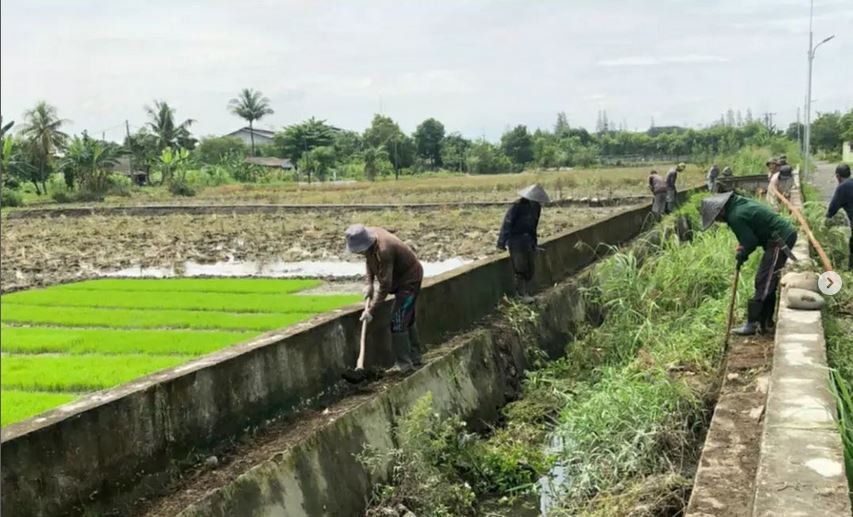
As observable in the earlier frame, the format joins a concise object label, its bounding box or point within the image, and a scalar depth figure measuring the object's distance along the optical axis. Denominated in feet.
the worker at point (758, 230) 20.75
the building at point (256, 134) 318.65
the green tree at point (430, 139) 232.12
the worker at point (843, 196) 34.04
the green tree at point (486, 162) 215.51
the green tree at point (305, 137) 219.49
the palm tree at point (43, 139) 155.22
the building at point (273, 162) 229.45
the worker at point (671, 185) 57.67
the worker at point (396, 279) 19.26
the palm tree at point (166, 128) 206.69
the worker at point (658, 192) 55.42
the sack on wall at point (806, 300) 22.16
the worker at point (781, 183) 39.51
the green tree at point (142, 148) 195.09
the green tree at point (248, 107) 249.14
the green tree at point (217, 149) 234.38
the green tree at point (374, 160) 190.90
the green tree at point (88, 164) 153.89
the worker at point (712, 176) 68.18
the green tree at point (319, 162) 201.98
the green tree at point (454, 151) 225.35
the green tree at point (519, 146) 222.28
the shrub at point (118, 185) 155.33
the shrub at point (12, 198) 124.30
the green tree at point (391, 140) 210.59
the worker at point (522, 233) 27.78
